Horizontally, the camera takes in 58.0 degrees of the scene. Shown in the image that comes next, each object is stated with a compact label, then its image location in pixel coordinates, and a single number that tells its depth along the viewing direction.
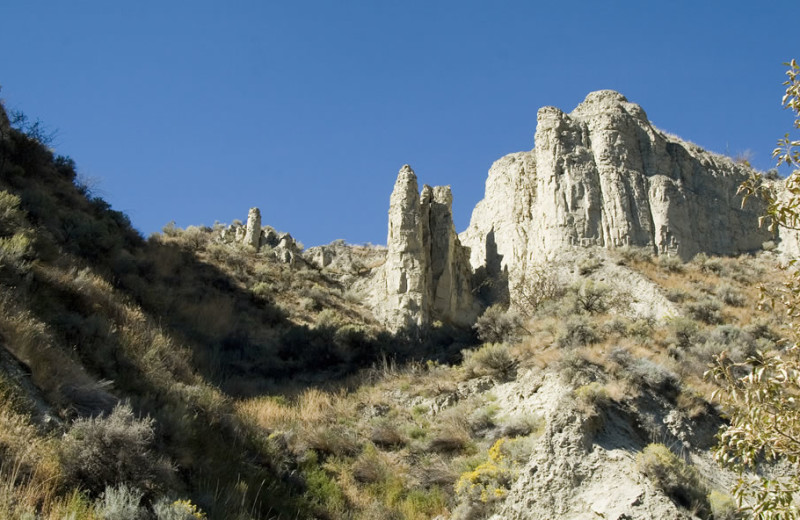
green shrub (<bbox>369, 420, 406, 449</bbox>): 14.45
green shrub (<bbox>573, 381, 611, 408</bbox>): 13.46
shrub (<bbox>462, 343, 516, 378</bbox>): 16.78
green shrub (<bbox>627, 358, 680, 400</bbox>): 15.08
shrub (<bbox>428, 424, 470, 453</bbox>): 14.16
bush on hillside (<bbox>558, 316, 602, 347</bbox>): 17.27
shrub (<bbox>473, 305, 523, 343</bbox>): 18.95
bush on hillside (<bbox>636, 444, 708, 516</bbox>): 11.70
